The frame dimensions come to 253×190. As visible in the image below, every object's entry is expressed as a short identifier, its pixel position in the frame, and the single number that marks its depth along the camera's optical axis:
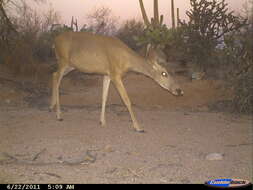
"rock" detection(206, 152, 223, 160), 5.17
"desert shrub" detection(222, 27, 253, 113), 9.64
